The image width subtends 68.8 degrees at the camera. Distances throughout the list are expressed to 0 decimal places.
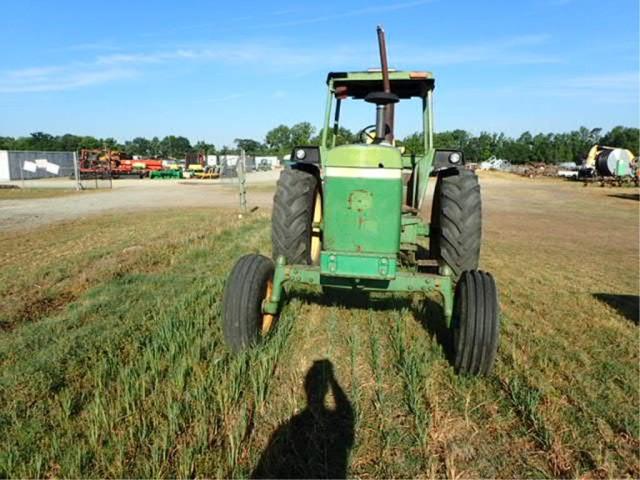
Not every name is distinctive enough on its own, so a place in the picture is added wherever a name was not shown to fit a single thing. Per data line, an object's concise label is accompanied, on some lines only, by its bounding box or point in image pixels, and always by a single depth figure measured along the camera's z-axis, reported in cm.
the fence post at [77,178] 2392
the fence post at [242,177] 1305
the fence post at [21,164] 3527
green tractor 342
